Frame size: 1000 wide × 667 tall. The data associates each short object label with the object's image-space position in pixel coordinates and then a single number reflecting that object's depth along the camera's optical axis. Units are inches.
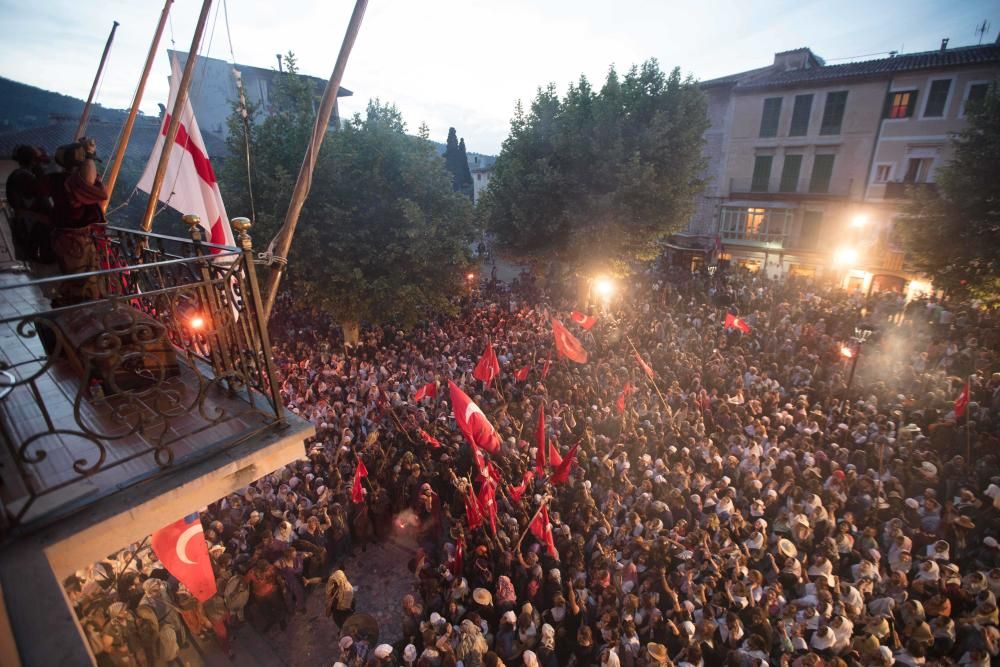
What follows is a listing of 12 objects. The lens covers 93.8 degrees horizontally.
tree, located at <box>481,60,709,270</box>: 727.1
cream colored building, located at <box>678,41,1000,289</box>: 916.6
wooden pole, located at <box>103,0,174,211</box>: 291.1
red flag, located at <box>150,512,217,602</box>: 226.4
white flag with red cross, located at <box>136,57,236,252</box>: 237.6
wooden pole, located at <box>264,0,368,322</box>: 174.6
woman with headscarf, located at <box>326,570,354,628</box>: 288.7
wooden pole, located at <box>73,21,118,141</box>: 370.9
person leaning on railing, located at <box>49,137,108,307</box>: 167.5
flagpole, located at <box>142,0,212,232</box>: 231.9
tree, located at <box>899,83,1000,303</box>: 631.8
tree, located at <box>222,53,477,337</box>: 585.3
